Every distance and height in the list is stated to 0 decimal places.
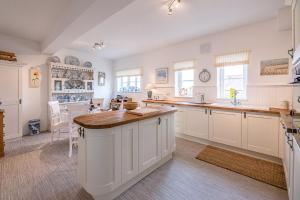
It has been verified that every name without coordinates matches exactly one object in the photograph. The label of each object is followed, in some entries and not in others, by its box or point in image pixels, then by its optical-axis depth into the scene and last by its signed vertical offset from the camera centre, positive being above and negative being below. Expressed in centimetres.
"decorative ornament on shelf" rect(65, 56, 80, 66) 499 +129
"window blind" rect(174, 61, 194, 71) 421 +95
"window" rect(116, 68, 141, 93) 582 +72
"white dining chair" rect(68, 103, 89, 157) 288 -25
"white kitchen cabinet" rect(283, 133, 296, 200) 135 -59
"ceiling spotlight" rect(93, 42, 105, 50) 386 +137
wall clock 390 +59
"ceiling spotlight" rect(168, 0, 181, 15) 233 +151
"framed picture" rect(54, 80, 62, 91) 462 +41
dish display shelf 455 +52
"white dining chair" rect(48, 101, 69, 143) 320 -48
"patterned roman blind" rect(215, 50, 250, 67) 330 +91
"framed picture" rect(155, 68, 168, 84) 483 +74
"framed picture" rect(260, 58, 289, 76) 287 +61
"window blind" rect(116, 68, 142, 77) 569 +104
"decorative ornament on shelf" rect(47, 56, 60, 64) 454 +121
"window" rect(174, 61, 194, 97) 430 +58
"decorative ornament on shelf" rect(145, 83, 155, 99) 507 +34
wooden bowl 252 -12
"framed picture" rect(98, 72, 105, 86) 606 +80
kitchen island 162 -63
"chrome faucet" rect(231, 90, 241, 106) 335 -5
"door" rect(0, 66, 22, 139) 354 +1
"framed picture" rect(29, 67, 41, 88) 421 +60
